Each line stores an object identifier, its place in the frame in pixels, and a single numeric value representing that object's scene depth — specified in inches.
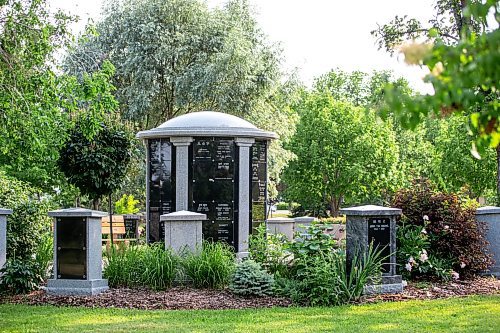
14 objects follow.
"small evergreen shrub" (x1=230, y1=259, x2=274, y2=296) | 486.6
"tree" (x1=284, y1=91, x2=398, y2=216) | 1573.6
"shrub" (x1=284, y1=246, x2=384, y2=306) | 469.3
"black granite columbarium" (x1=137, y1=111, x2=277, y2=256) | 673.0
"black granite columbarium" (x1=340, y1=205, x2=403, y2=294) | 503.8
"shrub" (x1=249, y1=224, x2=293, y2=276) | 535.5
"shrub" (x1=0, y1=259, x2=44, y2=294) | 514.3
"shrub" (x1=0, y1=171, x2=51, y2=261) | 595.2
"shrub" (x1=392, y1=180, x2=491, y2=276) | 583.2
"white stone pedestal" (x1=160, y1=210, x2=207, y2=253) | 554.6
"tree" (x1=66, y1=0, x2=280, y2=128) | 1279.5
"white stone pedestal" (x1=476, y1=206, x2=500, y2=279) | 624.1
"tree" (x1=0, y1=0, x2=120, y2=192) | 525.3
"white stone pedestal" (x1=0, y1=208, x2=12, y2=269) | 534.6
